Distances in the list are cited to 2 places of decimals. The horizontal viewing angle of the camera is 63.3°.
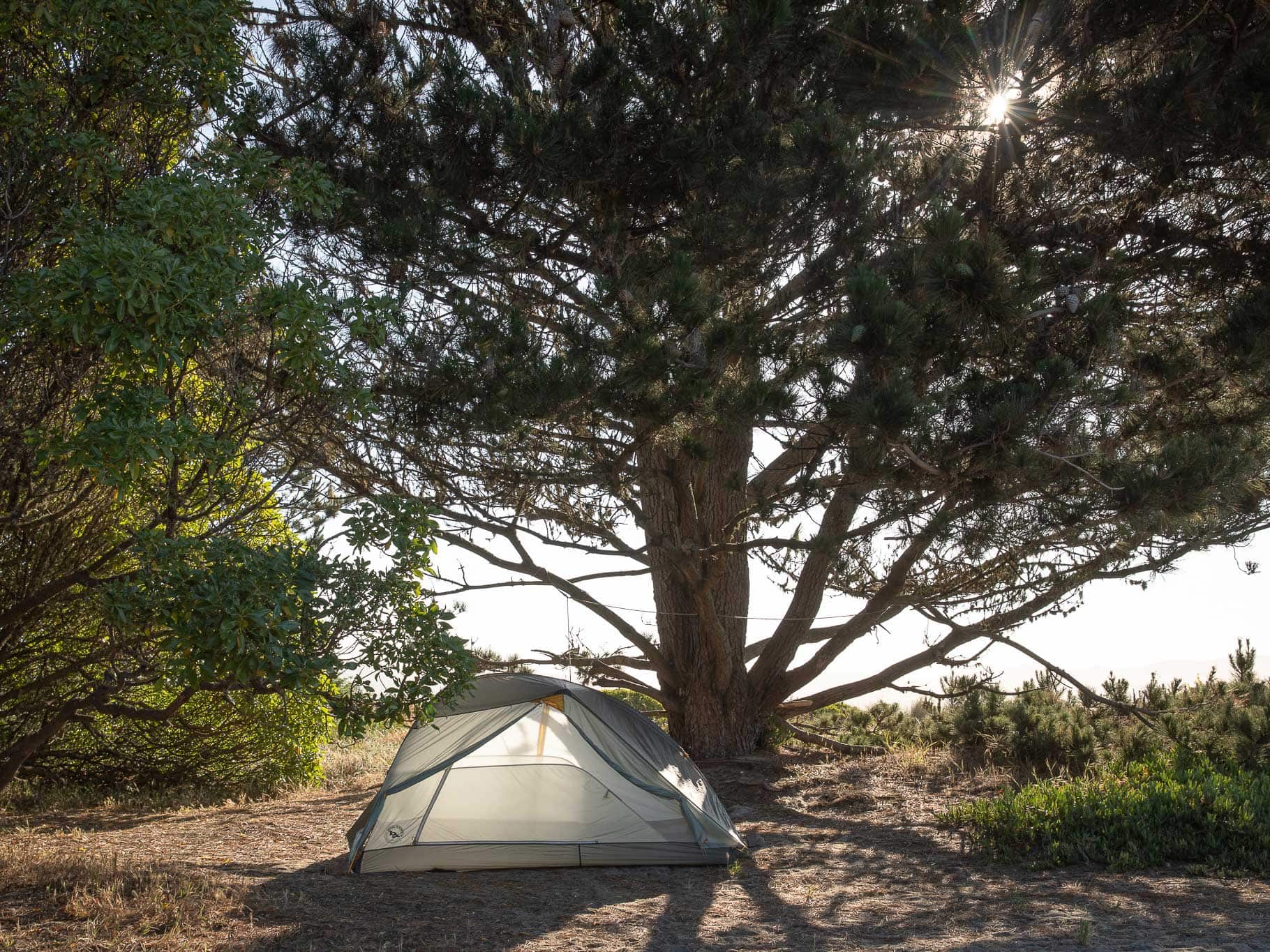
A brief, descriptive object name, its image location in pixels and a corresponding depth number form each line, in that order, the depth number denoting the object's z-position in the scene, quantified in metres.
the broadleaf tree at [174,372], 4.50
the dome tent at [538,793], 7.35
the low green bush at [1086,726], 9.36
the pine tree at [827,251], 6.23
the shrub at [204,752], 9.98
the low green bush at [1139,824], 6.88
